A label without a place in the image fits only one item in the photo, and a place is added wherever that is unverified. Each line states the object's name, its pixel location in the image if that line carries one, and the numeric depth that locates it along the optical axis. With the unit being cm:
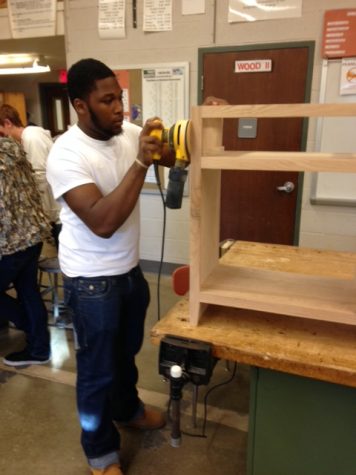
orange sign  252
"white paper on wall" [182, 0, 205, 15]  287
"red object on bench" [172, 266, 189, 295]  184
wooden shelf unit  89
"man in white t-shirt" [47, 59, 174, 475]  111
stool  257
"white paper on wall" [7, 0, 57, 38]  334
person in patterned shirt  204
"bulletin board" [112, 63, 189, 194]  308
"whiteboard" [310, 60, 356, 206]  265
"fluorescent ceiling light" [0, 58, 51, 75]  683
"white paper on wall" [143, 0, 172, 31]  298
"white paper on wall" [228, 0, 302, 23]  264
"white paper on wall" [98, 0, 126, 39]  311
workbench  93
